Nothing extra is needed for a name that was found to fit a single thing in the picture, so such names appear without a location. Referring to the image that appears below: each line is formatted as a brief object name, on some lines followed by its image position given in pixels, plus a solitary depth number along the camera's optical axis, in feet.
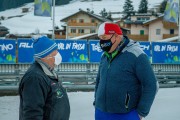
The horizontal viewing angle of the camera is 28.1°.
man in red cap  12.84
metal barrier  47.39
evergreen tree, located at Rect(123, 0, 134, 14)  400.88
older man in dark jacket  10.09
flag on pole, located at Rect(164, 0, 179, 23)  65.41
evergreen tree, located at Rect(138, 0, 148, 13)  390.21
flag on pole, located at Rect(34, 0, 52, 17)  65.46
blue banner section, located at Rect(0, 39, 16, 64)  47.34
